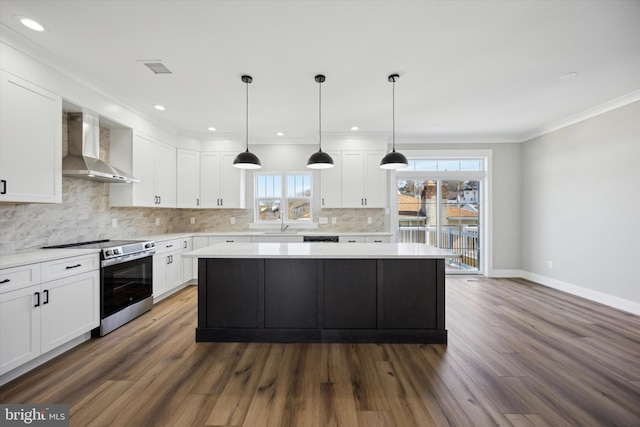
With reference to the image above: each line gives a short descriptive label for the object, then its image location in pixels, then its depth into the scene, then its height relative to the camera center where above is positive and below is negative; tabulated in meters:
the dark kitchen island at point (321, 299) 2.67 -0.82
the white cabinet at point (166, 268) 3.76 -0.77
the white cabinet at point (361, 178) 5.04 +0.68
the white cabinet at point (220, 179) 5.07 +0.67
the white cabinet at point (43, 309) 1.98 -0.79
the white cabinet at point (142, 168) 3.77 +0.70
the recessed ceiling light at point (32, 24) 2.10 +1.50
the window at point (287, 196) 5.31 +0.37
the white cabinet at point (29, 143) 2.23 +0.64
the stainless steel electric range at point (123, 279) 2.84 -0.74
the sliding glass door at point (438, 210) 5.42 +0.10
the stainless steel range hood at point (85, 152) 2.96 +0.72
